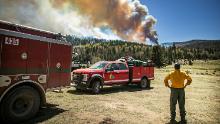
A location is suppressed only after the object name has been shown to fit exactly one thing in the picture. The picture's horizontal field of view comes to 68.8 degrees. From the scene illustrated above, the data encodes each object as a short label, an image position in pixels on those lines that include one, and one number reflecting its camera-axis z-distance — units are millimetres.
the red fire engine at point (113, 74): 9942
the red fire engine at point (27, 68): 4862
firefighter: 5748
